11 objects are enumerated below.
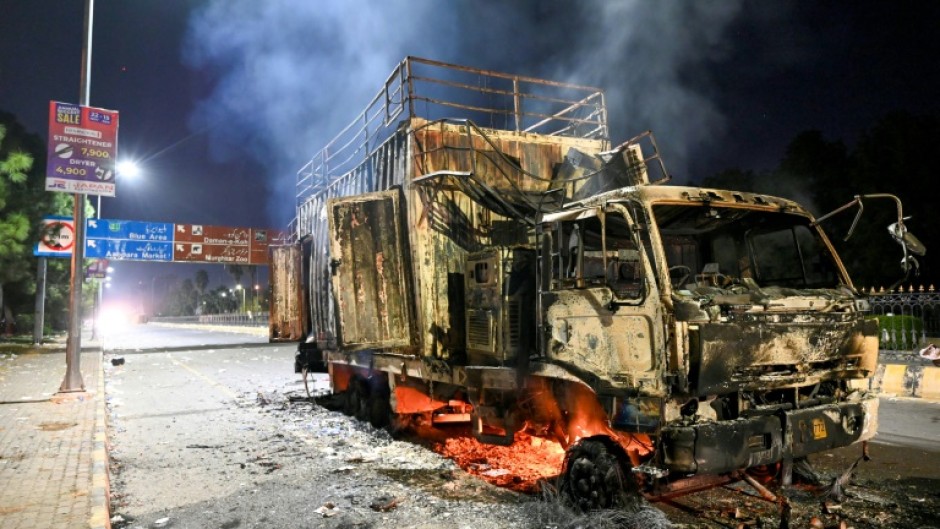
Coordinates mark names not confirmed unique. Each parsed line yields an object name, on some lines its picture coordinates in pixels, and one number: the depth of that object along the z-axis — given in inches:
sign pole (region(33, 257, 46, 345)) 979.3
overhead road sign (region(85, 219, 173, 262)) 1122.0
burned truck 164.2
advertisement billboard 425.7
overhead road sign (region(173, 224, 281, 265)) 1193.4
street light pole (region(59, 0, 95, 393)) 426.9
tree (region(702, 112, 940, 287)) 824.3
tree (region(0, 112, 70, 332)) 813.2
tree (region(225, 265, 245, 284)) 4239.7
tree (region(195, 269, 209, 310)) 5408.5
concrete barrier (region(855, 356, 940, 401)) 352.8
